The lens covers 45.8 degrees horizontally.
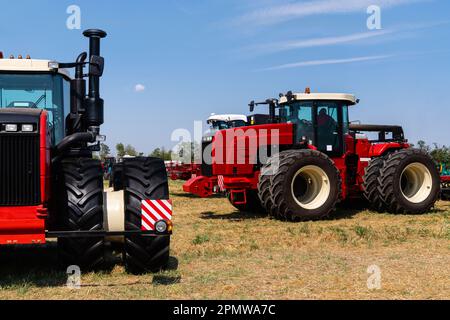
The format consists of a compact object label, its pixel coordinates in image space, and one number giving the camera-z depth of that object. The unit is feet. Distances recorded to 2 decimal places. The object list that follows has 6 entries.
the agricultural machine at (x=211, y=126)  60.11
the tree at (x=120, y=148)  274.36
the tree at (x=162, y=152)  235.61
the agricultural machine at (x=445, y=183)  49.04
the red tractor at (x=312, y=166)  34.88
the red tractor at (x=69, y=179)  17.54
